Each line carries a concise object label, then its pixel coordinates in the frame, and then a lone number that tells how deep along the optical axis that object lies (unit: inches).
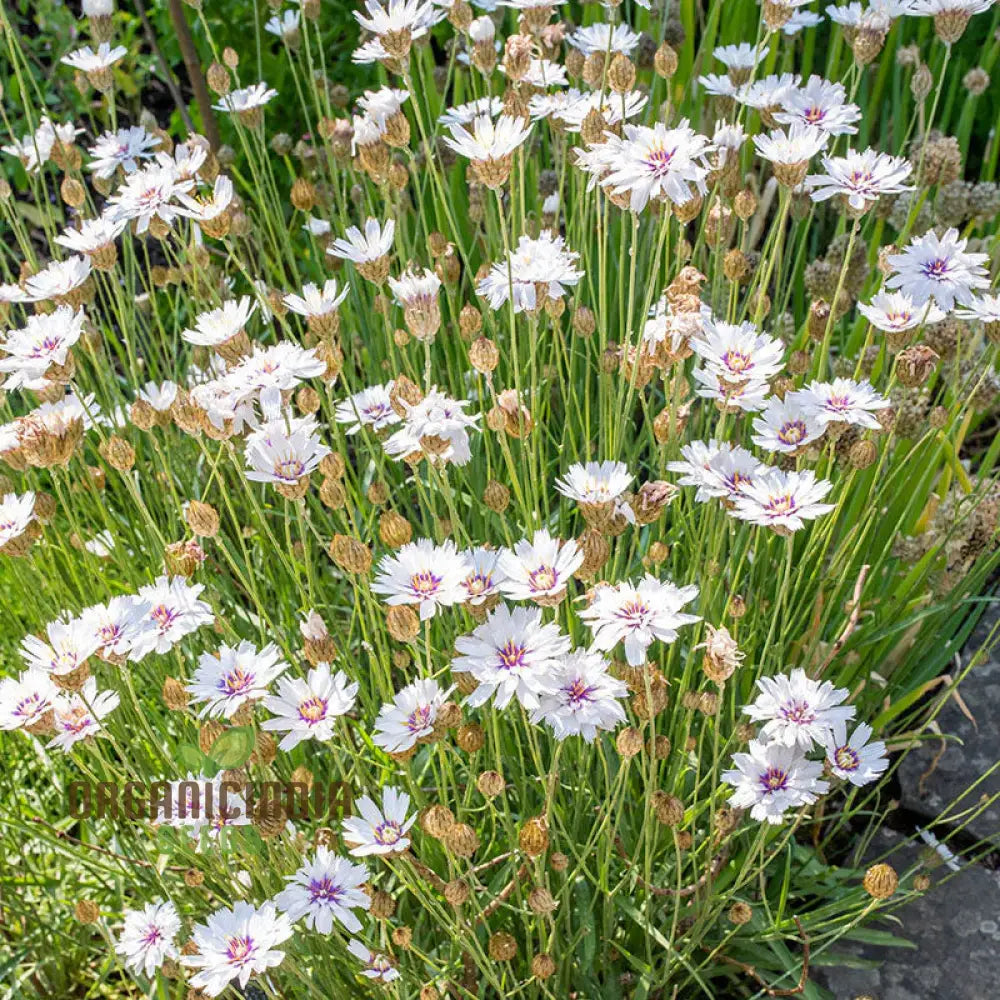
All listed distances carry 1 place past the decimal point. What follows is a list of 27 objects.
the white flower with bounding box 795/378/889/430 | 19.2
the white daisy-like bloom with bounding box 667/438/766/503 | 18.6
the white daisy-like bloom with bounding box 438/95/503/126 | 25.1
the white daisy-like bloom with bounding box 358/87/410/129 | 23.8
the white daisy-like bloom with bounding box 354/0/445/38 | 21.4
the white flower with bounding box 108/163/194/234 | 21.9
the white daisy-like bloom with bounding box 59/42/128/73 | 25.9
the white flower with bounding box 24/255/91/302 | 22.0
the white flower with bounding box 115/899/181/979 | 19.1
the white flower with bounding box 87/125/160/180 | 27.2
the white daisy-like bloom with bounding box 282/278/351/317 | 20.0
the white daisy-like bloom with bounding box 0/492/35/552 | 19.8
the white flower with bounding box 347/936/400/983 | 17.9
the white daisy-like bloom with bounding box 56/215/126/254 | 22.5
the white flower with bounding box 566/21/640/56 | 25.4
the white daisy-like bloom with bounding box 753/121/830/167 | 20.2
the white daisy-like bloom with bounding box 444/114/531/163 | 19.4
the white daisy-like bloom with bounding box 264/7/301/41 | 29.9
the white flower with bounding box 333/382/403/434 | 23.1
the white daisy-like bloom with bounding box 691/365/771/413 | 18.8
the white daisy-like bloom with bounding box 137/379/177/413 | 24.9
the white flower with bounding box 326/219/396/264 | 20.5
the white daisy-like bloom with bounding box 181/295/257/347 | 19.9
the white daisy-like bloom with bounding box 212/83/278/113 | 26.5
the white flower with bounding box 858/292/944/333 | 20.3
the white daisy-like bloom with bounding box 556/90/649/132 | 22.0
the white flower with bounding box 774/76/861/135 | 21.5
